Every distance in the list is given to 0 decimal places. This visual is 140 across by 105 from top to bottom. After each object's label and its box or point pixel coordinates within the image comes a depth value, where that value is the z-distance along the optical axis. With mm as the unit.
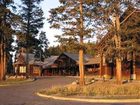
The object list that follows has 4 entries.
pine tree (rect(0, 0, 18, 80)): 30835
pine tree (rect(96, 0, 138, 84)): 20583
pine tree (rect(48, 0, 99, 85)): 21608
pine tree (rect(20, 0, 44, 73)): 36041
